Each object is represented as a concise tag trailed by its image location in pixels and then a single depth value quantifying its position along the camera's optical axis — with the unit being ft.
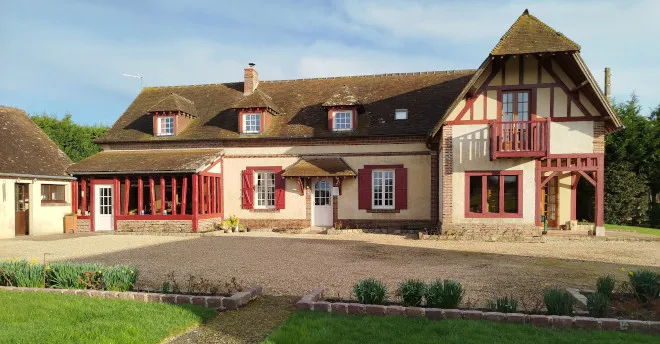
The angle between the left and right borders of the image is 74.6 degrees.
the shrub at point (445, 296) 18.34
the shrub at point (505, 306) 17.49
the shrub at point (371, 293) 18.85
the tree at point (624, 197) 69.15
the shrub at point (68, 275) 22.16
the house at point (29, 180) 55.47
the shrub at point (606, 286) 19.95
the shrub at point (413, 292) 18.78
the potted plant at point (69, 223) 61.87
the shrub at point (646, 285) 19.53
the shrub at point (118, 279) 21.67
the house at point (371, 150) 47.21
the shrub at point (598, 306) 17.26
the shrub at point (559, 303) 17.21
